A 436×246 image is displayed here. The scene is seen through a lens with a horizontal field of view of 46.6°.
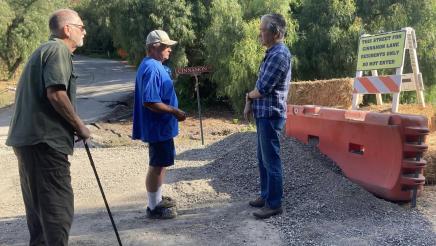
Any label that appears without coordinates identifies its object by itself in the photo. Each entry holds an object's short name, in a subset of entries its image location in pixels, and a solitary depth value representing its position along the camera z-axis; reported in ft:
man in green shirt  12.37
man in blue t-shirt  16.97
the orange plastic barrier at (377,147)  17.49
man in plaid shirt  16.81
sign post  38.55
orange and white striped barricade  26.97
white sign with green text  27.37
